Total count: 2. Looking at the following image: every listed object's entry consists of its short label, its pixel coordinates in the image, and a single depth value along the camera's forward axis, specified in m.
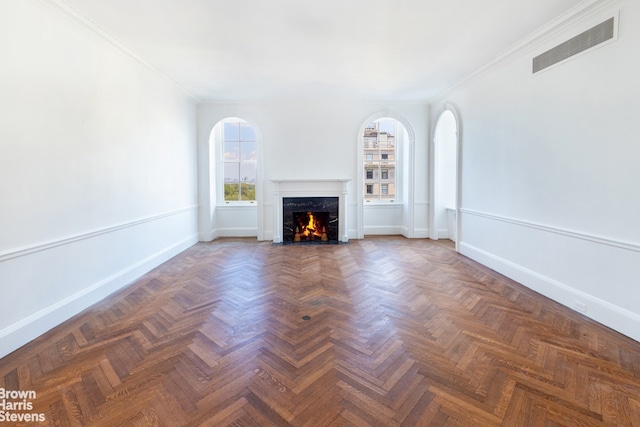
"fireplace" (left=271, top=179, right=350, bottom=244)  6.02
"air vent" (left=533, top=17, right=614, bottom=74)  2.54
